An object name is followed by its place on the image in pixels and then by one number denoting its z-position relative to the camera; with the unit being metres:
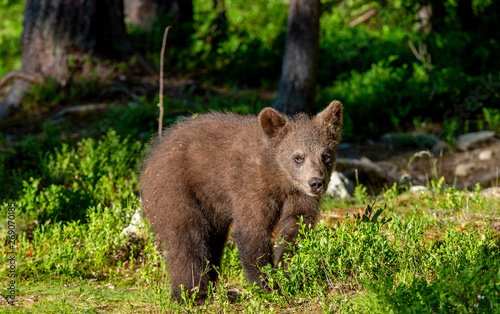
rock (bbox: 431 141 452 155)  18.91
